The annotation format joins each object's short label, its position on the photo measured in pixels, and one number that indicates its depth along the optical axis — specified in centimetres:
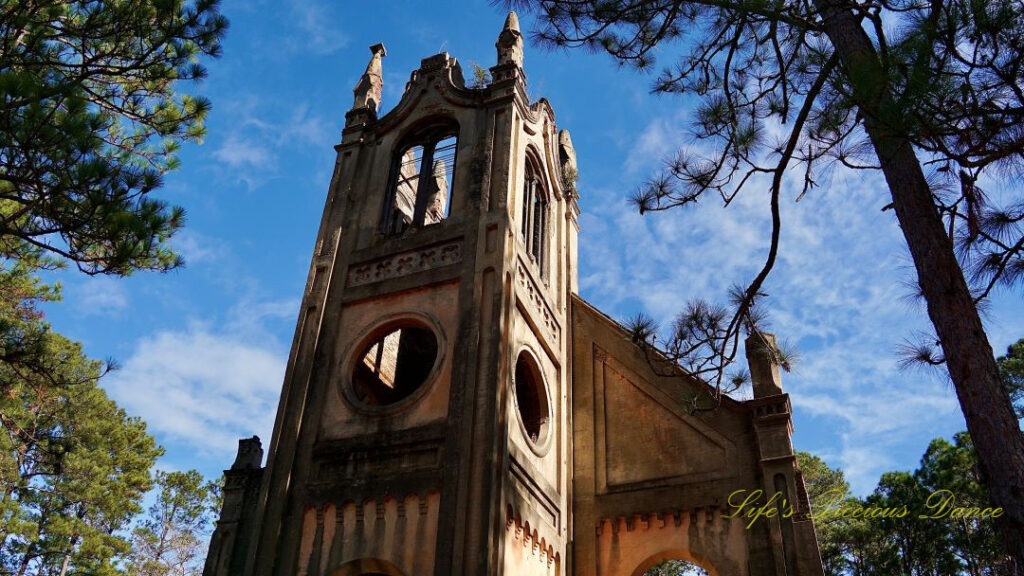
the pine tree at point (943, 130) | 516
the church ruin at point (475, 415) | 1057
